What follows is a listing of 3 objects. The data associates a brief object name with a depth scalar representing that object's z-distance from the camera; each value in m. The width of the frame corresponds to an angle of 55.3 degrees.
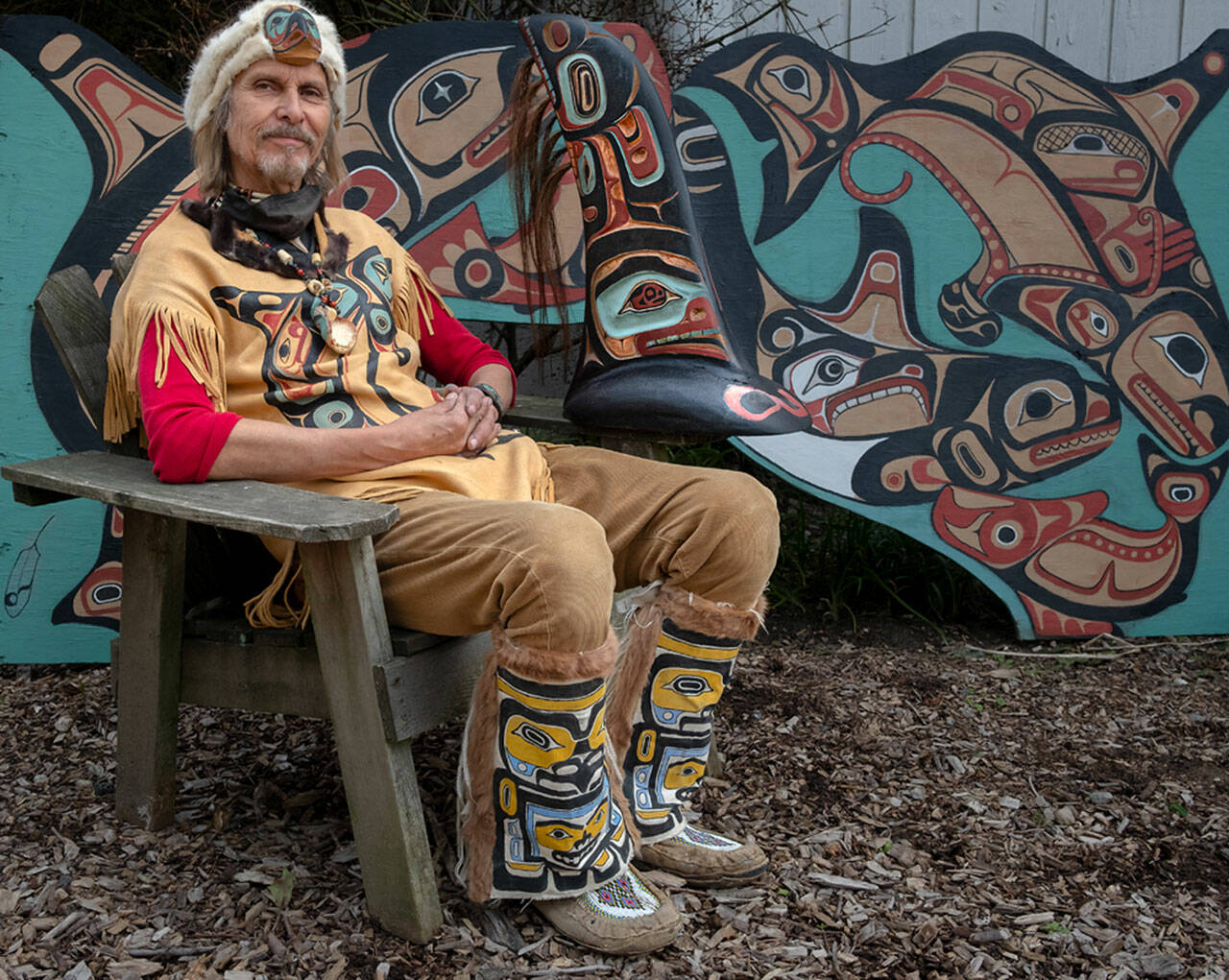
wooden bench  1.63
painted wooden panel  2.82
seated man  1.64
